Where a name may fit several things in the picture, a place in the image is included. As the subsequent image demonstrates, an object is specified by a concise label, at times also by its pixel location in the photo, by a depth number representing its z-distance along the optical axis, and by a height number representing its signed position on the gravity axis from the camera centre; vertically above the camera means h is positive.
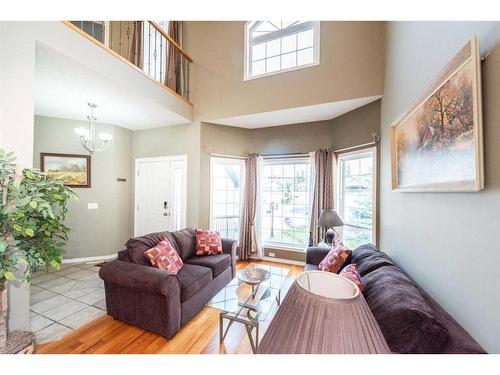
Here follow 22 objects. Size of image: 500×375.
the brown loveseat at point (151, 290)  1.85 -1.00
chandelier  2.67 +0.77
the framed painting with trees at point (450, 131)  0.93 +0.36
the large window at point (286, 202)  3.88 -0.21
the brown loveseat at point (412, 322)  0.90 -0.64
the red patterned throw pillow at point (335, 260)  2.17 -0.74
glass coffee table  1.73 -1.10
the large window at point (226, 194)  3.92 -0.07
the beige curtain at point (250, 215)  3.99 -0.47
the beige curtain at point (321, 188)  3.45 +0.06
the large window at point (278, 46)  3.27 +2.49
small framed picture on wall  3.56 +0.41
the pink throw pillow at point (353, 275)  1.45 -0.64
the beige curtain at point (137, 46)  3.52 +2.58
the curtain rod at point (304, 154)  2.73 +0.69
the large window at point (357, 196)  2.89 -0.05
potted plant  1.27 -0.23
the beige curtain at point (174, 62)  3.76 +2.41
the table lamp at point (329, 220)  2.75 -0.39
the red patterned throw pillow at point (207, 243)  3.00 -0.79
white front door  3.90 -0.08
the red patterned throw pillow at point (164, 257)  2.16 -0.74
